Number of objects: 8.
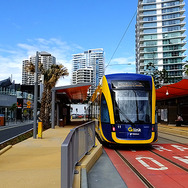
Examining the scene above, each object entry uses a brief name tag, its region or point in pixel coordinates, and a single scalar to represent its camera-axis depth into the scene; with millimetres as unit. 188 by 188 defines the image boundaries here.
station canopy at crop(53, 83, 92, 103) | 19781
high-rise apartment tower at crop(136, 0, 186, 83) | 93750
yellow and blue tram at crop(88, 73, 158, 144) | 10410
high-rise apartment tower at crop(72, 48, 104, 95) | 163500
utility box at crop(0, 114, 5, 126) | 33925
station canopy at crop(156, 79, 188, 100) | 17722
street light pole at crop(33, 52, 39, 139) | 13859
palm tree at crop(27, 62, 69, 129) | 24312
